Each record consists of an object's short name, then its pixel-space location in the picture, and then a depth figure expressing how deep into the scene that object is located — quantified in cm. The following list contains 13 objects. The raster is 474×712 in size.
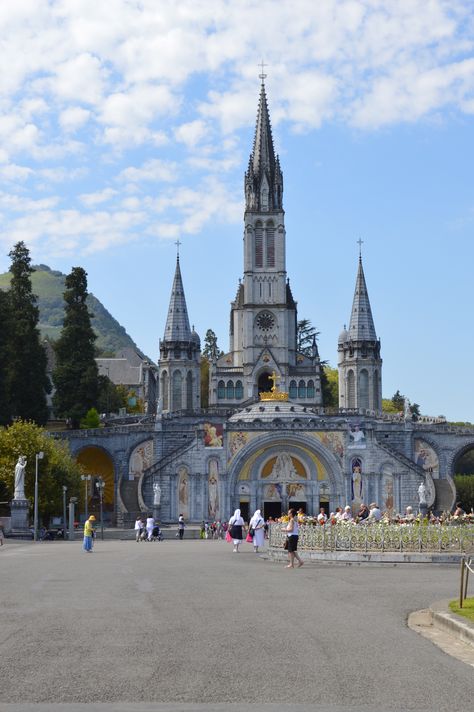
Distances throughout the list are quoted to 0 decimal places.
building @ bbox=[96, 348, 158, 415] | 12688
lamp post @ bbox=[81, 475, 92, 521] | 6970
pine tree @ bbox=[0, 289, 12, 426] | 6694
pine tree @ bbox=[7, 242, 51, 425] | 7138
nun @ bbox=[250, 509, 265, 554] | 3500
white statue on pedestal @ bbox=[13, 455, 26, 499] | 4978
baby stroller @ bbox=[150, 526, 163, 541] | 5335
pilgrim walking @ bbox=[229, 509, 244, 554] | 3556
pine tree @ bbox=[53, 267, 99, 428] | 8075
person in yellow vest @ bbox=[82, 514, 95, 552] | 3466
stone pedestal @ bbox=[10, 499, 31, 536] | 5047
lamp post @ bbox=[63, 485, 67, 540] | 5902
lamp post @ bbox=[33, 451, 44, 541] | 4858
